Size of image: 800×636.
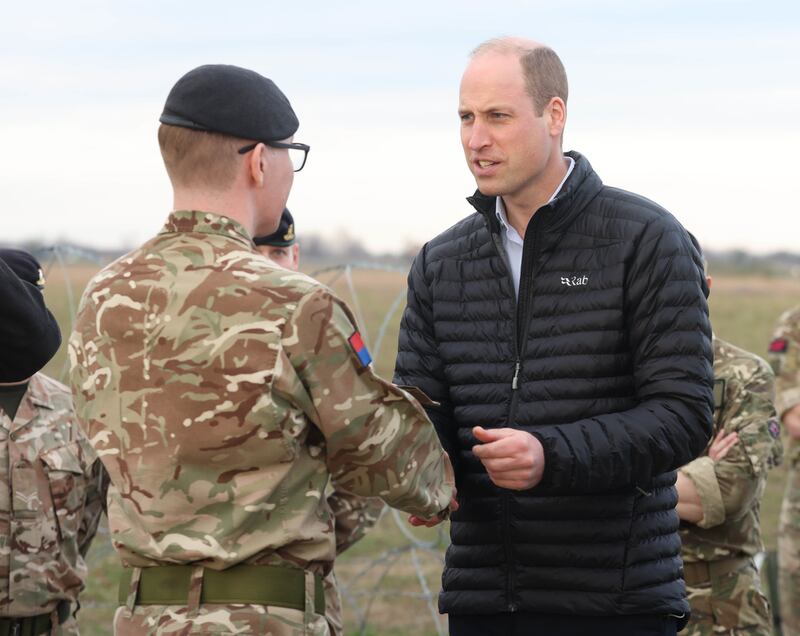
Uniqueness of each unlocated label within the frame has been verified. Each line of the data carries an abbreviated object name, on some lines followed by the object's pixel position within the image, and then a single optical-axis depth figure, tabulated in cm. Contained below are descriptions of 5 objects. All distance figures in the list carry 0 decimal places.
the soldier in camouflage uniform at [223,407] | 527
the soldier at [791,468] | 1232
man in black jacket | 606
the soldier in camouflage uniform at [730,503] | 872
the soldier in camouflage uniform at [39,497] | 779
